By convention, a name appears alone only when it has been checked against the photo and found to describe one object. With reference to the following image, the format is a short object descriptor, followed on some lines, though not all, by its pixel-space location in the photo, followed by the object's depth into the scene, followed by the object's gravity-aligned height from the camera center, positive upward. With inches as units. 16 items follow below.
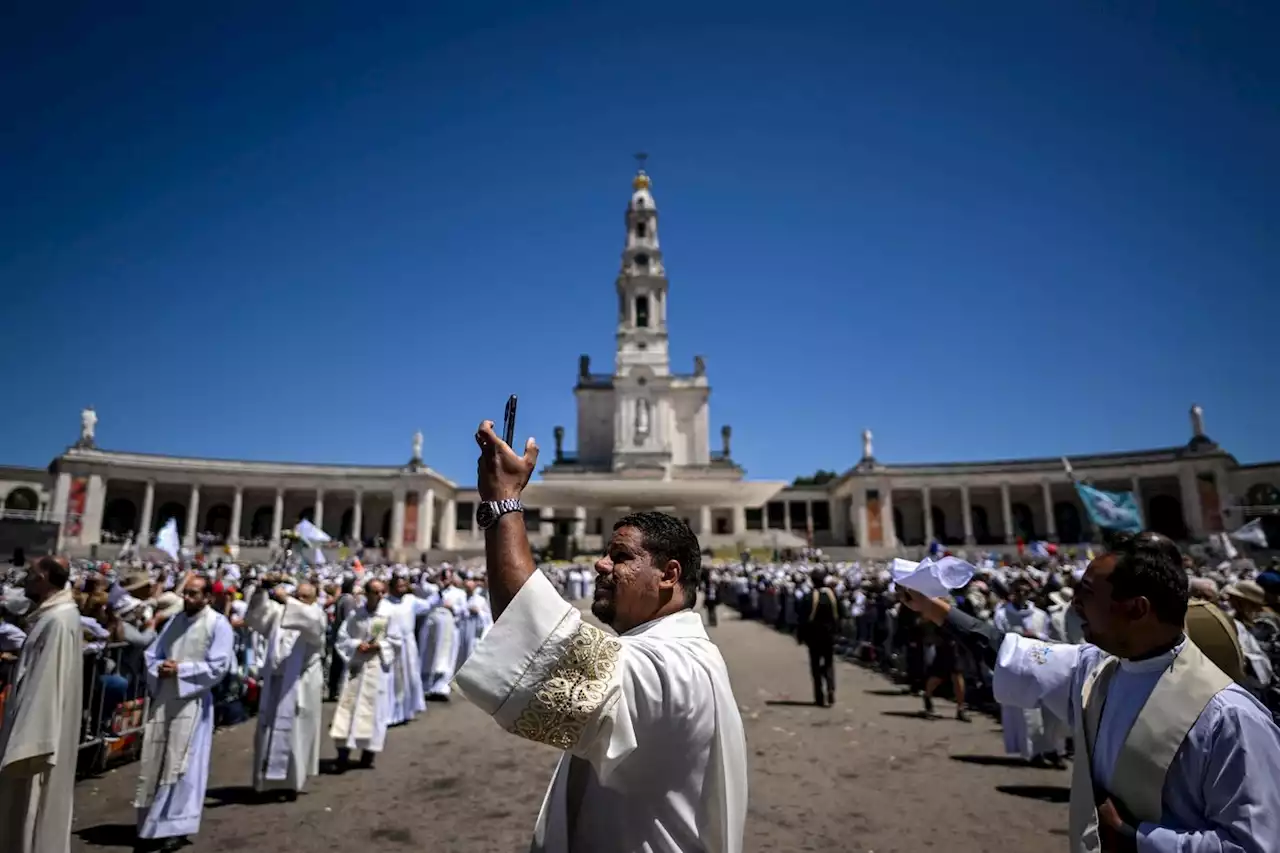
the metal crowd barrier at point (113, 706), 307.3 -68.1
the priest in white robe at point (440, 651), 515.8 -70.6
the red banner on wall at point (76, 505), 1909.4 +137.1
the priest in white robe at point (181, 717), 226.8 -53.2
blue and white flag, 795.4 +42.0
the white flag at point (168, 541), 840.9 +16.3
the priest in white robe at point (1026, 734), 320.2 -82.7
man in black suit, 438.3 -53.6
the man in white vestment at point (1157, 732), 81.7 -22.9
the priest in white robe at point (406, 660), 380.8 -63.9
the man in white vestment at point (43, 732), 168.6 -41.5
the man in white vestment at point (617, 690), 66.0 -13.0
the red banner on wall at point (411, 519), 2284.7 +105.7
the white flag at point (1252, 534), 827.4 +12.2
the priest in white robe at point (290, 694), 278.1 -55.4
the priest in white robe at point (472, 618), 569.3 -54.7
